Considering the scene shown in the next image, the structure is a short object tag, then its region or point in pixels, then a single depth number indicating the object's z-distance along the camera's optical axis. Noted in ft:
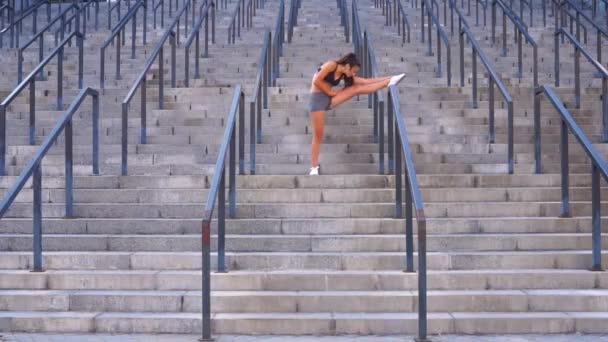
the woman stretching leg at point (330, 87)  27.09
